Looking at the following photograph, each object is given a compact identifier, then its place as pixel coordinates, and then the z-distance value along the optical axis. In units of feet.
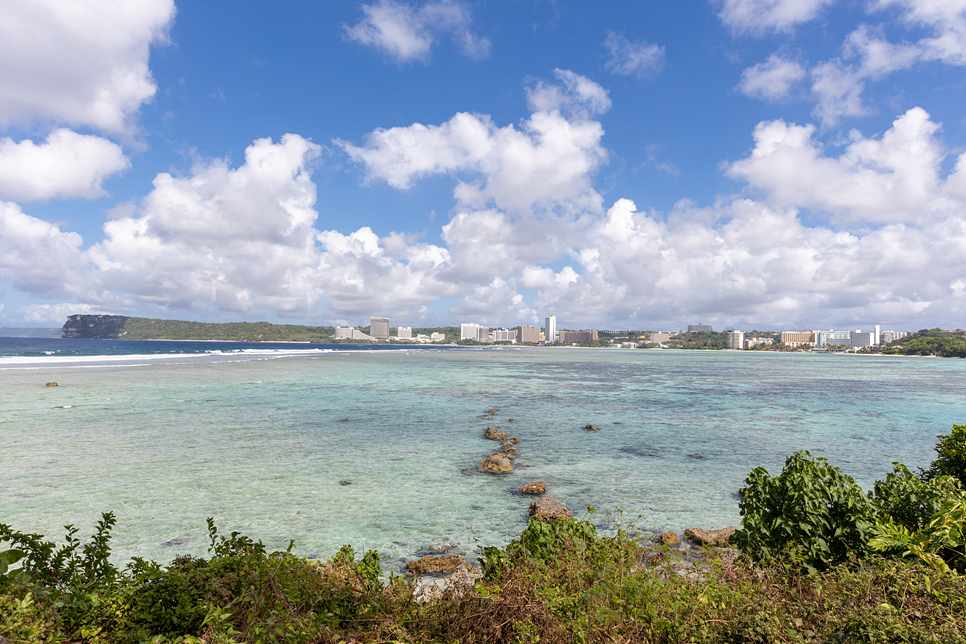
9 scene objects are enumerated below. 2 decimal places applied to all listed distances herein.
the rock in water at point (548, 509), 33.42
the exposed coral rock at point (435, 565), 27.86
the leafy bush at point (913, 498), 18.21
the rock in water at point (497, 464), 50.80
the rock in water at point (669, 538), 30.99
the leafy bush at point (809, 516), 18.76
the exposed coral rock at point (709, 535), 31.04
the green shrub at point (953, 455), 24.38
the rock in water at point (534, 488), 43.62
